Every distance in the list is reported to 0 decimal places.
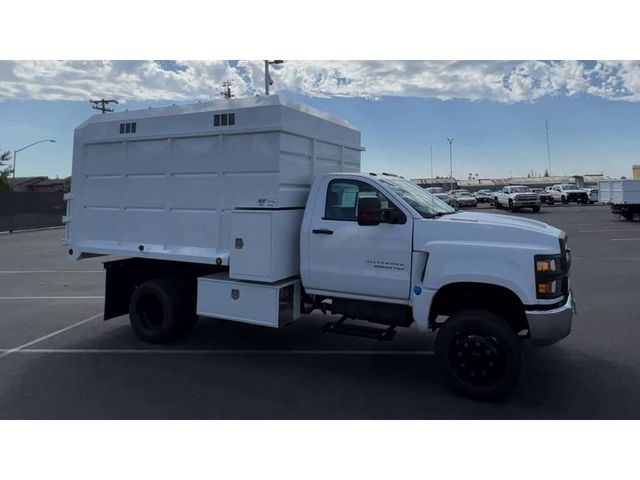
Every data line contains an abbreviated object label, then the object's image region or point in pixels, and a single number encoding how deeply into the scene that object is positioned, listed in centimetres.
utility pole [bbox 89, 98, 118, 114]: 3031
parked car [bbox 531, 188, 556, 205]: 4328
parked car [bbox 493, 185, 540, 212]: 3416
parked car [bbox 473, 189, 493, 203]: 4928
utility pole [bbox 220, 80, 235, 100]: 2449
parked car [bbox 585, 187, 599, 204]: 4563
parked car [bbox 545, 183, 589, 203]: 4472
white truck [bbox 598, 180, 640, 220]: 2603
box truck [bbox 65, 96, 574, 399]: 455
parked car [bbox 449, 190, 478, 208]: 4318
